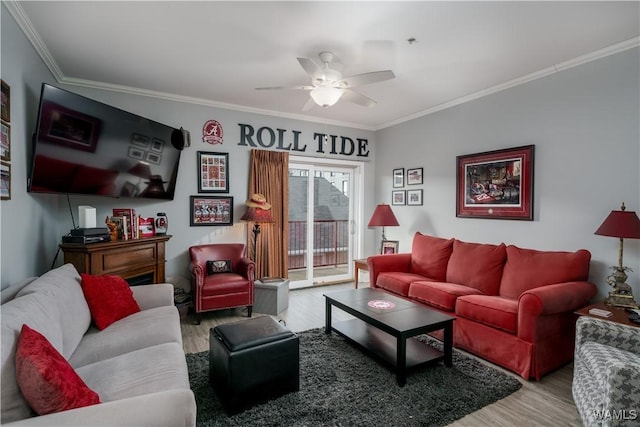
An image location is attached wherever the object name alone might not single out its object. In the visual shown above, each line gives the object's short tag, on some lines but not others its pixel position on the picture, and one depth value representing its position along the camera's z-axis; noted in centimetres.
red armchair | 349
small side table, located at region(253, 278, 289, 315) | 387
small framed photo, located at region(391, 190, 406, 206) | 500
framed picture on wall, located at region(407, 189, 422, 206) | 472
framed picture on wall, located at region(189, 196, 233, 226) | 420
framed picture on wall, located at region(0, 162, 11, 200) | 208
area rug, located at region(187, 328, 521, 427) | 193
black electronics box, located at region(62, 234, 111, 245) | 281
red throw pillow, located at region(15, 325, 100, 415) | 116
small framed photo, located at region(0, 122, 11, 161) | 210
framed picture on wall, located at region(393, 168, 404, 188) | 503
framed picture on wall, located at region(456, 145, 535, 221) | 339
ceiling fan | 251
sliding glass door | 511
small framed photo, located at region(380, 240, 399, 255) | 496
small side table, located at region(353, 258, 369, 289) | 460
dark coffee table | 232
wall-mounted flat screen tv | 251
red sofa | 242
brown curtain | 454
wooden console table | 279
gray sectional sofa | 115
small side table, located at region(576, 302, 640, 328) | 218
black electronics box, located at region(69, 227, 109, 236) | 283
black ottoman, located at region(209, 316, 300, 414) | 195
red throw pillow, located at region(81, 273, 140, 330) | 224
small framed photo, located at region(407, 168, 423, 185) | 472
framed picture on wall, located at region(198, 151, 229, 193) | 423
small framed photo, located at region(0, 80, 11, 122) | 208
